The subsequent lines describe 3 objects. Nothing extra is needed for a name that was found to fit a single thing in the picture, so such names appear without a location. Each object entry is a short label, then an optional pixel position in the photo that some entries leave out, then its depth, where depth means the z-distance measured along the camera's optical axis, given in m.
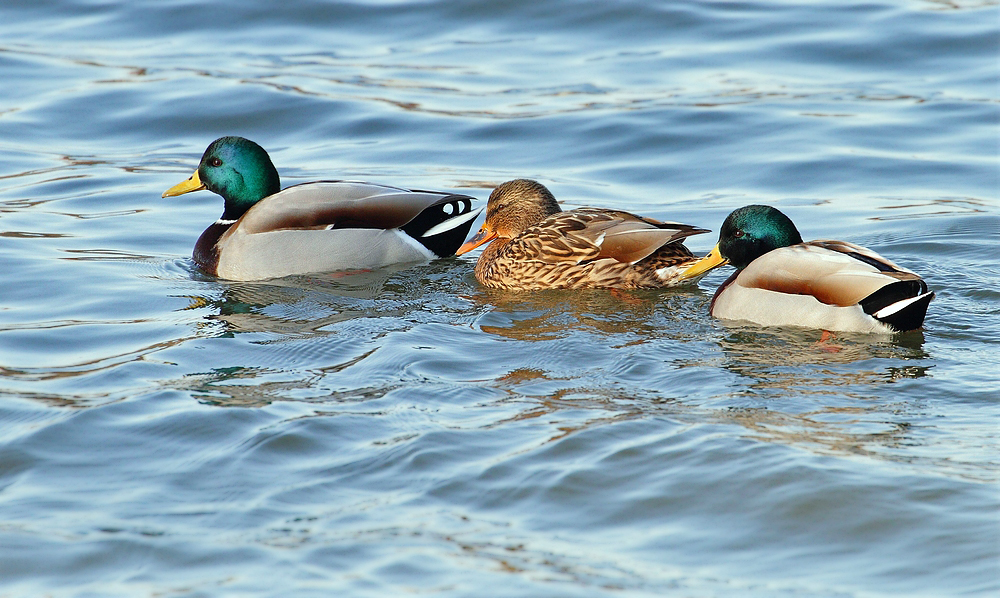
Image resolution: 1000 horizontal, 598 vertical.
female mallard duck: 16.86
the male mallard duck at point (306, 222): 18.39
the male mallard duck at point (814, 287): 14.05
